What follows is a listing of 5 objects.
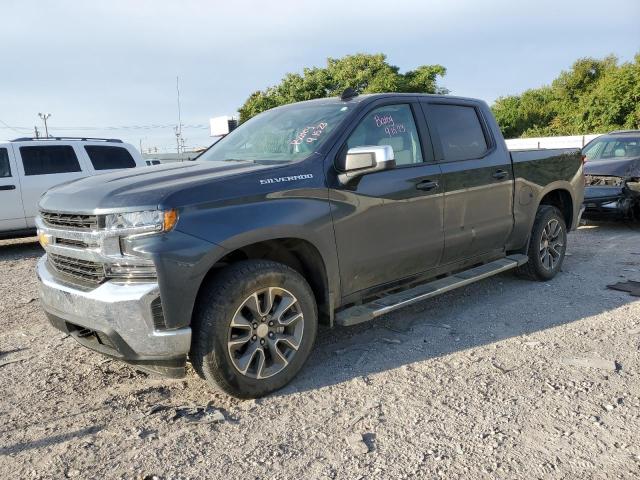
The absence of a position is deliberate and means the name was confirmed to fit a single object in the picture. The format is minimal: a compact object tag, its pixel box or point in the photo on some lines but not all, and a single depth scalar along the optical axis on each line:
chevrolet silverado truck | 2.96
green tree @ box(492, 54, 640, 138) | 32.53
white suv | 8.52
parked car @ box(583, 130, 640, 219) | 8.86
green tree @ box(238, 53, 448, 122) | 35.34
